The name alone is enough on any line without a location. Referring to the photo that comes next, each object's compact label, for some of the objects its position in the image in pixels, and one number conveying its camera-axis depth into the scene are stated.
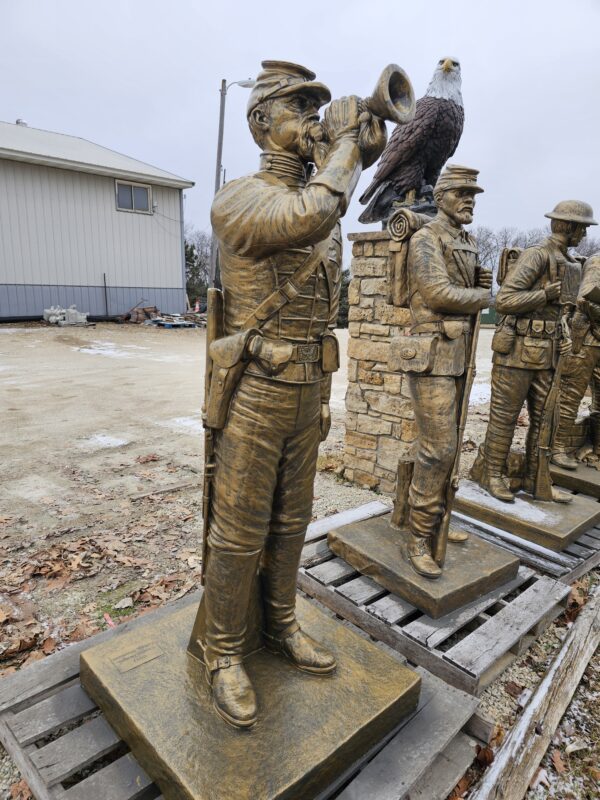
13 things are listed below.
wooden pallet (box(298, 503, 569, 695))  2.80
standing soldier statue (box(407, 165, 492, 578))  3.13
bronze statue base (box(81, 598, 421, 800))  1.90
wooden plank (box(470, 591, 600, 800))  2.21
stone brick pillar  5.03
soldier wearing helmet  4.07
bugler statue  1.80
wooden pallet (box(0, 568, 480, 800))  2.04
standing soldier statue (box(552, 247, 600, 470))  5.43
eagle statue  5.23
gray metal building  16.36
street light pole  14.66
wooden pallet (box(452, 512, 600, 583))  3.79
